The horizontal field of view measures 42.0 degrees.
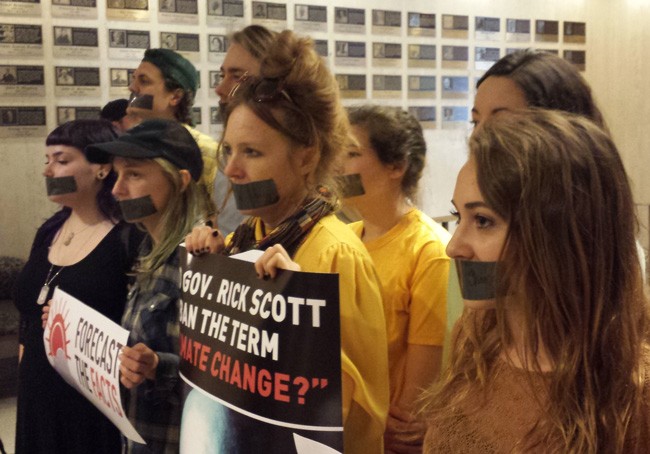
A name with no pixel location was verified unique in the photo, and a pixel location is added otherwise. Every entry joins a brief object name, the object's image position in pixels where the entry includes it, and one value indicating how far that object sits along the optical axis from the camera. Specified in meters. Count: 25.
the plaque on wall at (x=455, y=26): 4.67
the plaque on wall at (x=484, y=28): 4.70
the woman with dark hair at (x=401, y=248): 2.27
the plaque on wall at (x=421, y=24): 4.64
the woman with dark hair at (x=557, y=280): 1.23
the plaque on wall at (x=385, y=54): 4.61
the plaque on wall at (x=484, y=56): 4.72
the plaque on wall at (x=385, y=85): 4.63
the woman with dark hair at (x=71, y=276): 2.75
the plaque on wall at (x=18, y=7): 4.19
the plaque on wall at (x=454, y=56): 4.68
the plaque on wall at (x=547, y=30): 4.81
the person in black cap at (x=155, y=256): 2.18
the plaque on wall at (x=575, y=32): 4.77
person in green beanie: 3.74
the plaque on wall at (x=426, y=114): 4.69
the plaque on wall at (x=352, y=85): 4.57
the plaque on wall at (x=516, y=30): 4.76
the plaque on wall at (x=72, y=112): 4.35
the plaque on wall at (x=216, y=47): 4.42
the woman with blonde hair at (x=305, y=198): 1.73
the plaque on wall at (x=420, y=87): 4.68
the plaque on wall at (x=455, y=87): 4.71
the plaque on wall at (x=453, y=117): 4.74
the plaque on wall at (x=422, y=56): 4.66
